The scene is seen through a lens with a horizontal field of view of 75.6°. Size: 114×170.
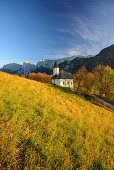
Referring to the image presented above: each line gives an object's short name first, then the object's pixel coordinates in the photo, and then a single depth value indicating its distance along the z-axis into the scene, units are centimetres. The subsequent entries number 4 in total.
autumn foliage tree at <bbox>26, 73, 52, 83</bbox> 8234
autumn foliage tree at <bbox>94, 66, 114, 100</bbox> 2992
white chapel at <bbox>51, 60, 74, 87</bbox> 4222
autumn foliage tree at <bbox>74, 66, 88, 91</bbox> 3329
